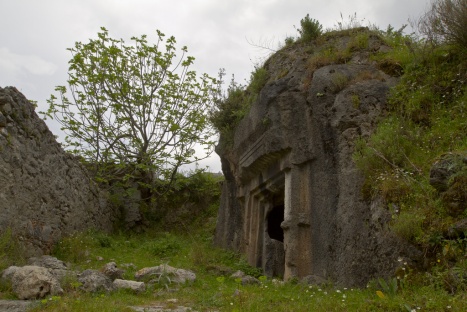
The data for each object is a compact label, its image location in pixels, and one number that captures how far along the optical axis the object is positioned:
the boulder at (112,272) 5.73
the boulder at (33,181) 7.00
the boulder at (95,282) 4.85
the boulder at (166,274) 5.83
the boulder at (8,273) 4.99
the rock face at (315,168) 5.51
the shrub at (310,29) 9.27
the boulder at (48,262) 6.44
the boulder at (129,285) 5.10
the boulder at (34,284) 4.57
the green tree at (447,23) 6.54
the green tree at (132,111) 12.73
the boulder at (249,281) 5.99
